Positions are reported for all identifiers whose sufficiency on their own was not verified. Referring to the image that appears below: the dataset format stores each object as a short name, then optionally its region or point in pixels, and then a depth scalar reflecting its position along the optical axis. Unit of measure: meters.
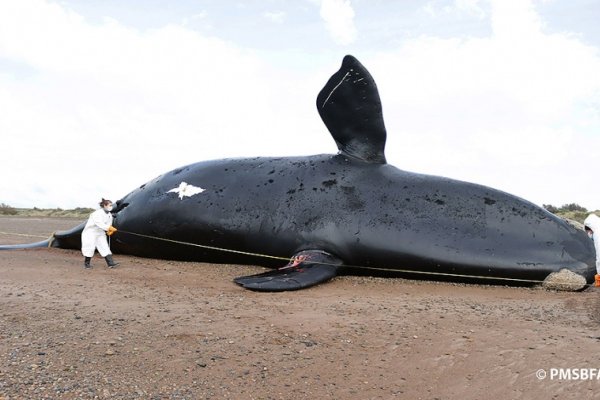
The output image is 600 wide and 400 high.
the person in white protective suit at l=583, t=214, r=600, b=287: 7.89
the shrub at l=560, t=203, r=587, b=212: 34.49
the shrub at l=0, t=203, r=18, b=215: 44.77
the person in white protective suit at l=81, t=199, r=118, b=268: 9.52
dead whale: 7.99
